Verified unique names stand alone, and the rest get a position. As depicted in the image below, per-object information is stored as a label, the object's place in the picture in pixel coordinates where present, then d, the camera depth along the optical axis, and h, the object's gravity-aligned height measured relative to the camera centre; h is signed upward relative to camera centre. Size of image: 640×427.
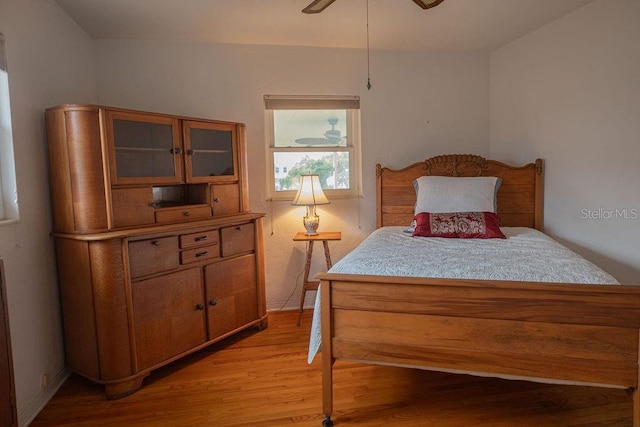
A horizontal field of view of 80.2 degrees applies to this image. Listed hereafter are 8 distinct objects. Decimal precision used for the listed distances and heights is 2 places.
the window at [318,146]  3.39 +0.32
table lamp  3.14 -0.13
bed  1.56 -0.66
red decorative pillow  2.72 -0.35
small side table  3.09 -0.55
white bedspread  1.78 -0.44
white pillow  2.99 -0.13
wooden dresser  2.10 -0.33
